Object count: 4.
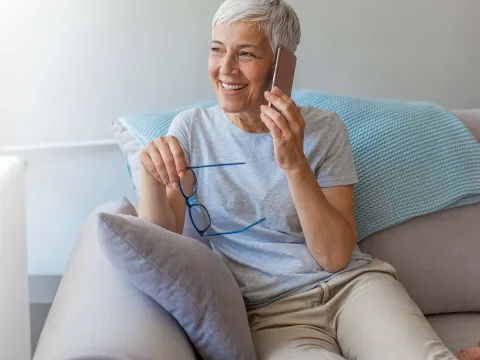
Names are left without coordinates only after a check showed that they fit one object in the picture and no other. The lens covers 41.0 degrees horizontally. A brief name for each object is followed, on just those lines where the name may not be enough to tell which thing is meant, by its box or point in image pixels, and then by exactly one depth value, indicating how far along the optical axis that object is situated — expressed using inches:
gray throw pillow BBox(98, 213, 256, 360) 43.8
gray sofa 41.3
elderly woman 52.5
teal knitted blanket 64.0
